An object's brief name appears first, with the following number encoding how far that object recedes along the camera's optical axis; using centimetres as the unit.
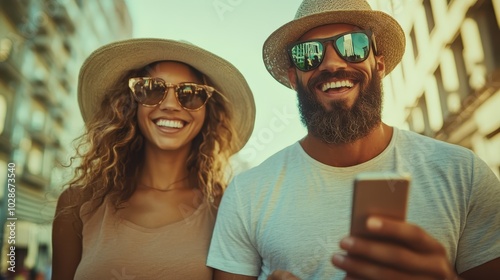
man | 52
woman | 64
